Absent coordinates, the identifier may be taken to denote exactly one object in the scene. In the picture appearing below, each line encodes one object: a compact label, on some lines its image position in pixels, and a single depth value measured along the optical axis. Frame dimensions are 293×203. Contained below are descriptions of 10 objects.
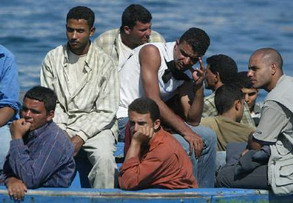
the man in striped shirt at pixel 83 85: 14.62
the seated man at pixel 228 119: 15.55
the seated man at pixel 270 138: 13.59
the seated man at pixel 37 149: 13.37
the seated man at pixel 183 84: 14.50
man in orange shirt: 13.27
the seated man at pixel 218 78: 16.50
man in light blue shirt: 14.60
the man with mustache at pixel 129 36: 16.92
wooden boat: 13.37
